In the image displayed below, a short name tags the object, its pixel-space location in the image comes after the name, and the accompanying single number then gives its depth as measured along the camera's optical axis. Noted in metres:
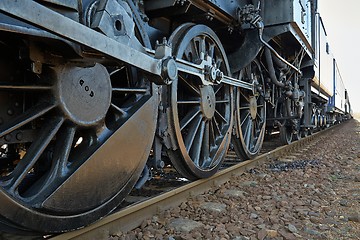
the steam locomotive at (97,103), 1.51
